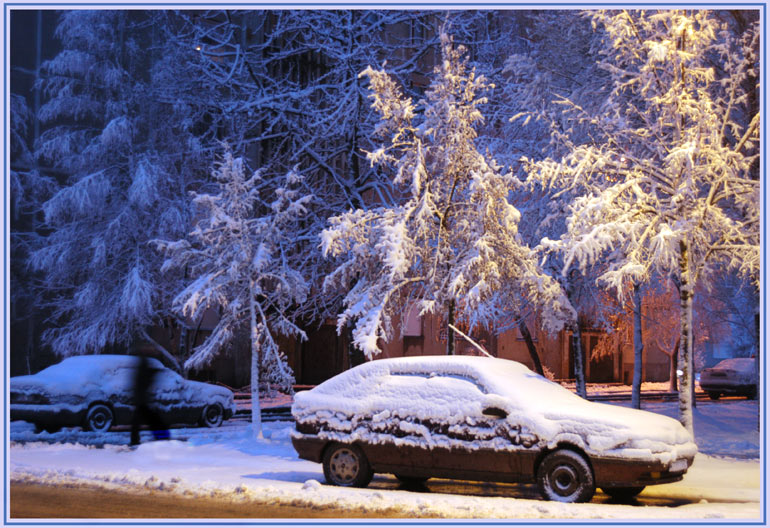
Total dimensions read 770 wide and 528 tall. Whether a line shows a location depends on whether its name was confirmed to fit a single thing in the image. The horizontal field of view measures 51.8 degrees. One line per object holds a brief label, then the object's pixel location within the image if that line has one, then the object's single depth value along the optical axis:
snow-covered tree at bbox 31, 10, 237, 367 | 20.59
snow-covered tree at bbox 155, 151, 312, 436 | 15.77
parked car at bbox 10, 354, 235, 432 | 15.92
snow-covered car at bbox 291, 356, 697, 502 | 9.19
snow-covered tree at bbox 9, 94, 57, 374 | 22.39
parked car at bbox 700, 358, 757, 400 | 31.31
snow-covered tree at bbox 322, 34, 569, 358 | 13.56
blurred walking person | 16.67
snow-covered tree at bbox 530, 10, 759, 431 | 12.27
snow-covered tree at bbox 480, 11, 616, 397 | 17.80
